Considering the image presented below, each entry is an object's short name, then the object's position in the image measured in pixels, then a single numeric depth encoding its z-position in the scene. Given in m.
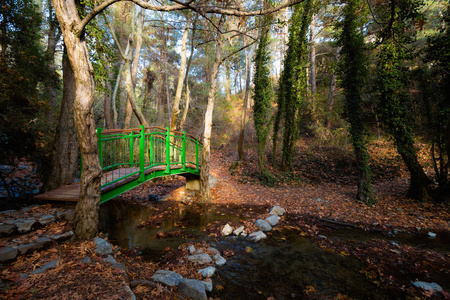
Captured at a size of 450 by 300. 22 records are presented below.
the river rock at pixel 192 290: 2.80
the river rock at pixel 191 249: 4.24
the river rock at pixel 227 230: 5.23
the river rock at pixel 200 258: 3.89
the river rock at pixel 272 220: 5.86
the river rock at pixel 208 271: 3.51
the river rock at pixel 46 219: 3.46
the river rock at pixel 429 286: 3.13
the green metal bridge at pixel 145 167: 4.52
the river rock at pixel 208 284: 3.14
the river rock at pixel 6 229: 2.92
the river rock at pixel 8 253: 2.51
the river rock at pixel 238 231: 5.24
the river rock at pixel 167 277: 2.94
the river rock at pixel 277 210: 6.56
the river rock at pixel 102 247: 3.20
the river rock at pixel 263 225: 5.50
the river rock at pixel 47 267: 2.43
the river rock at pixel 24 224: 3.13
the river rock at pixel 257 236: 4.93
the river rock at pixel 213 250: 4.25
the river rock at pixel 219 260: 3.90
